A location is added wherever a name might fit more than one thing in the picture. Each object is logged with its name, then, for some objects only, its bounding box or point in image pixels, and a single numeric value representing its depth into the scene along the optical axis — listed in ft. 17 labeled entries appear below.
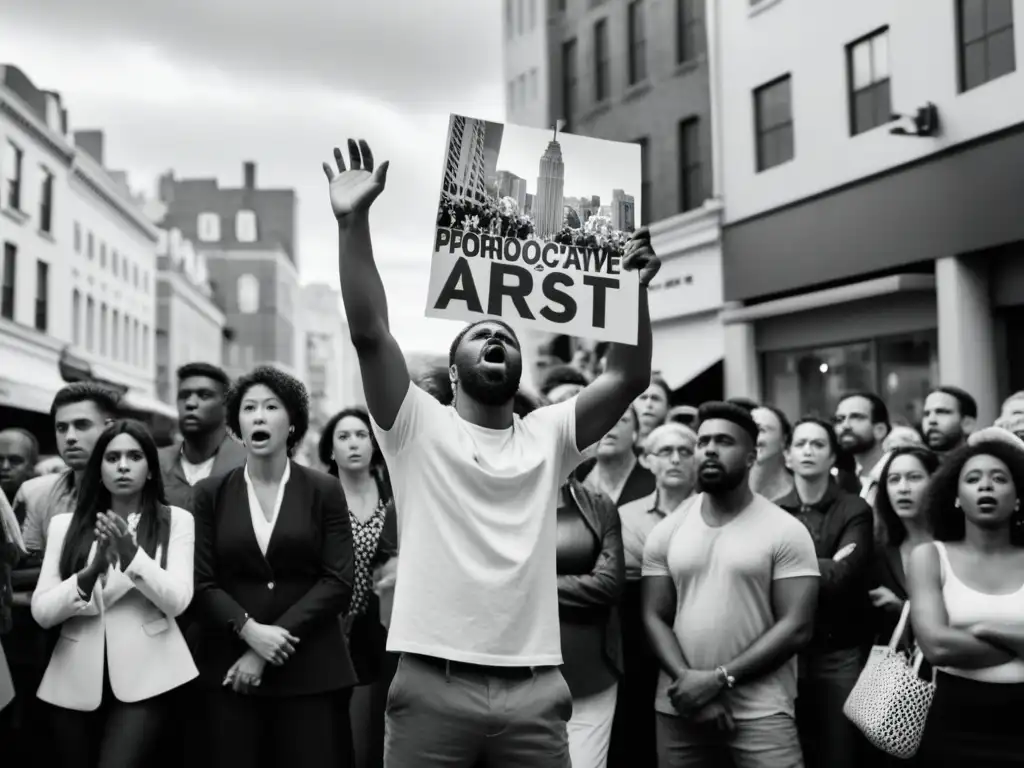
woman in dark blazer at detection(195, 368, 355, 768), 16.28
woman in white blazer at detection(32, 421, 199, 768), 16.57
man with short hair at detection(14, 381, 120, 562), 20.25
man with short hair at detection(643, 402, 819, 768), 17.04
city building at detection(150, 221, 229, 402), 184.24
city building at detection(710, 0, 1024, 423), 43.86
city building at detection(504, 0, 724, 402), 64.69
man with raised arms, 11.58
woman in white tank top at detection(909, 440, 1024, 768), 15.65
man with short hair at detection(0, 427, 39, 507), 23.81
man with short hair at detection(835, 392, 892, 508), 25.61
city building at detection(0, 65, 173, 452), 98.58
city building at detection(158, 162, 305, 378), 276.41
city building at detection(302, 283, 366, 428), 393.29
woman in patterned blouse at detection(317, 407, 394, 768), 21.17
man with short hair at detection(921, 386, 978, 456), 25.12
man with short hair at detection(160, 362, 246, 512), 22.36
